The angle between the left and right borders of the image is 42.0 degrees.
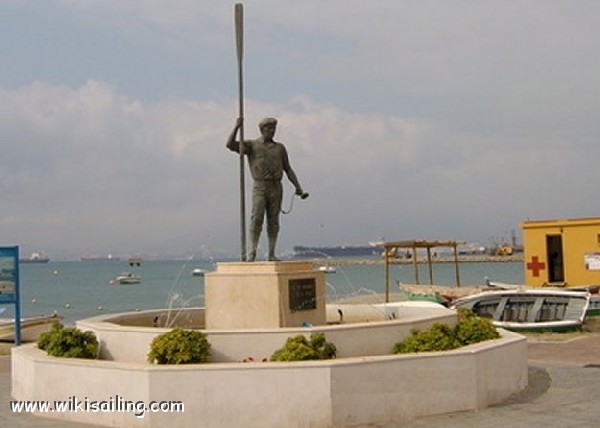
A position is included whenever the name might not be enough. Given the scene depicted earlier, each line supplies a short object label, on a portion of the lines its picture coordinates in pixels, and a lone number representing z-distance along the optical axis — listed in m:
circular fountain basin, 9.70
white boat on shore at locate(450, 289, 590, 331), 22.73
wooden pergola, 31.81
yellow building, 27.92
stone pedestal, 12.51
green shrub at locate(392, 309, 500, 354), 11.53
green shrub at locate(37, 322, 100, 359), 11.59
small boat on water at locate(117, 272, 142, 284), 108.69
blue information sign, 19.78
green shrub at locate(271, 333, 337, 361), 10.25
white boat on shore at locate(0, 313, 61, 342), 26.23
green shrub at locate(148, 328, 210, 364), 10.37
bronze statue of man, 14.07
